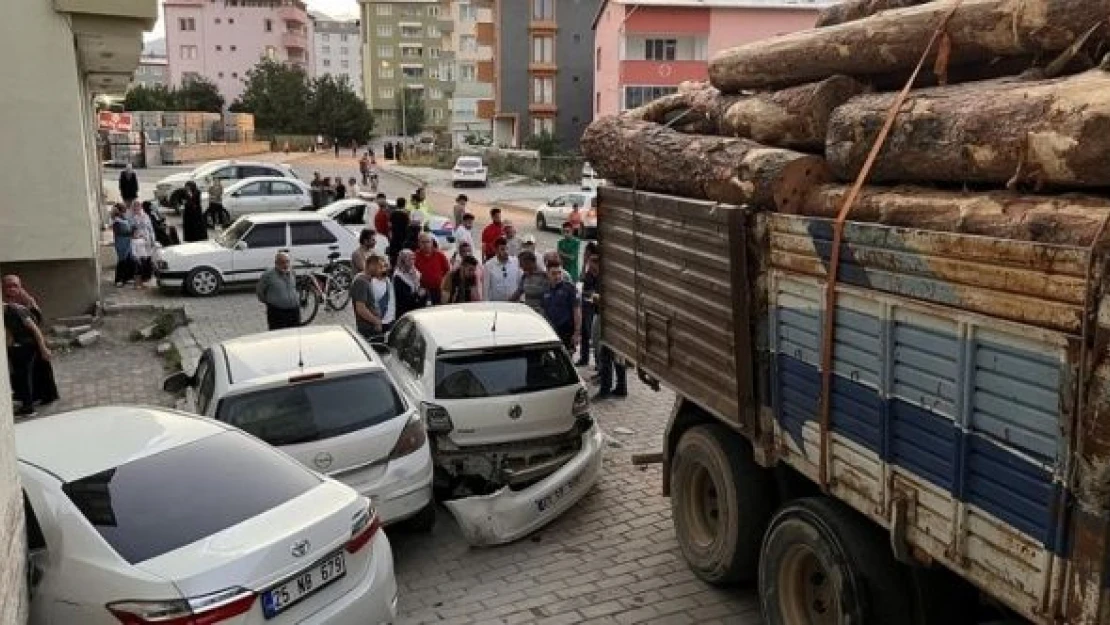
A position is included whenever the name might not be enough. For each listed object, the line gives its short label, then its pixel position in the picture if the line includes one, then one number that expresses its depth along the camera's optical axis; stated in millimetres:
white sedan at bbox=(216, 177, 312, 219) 25516
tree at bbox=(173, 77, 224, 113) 74000
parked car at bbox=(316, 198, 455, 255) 17922
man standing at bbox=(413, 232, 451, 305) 11664
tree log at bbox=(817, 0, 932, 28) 5758
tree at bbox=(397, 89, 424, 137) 103375
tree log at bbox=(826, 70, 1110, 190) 3385
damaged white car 6957
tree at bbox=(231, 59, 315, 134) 70875
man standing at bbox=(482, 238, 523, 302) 11211
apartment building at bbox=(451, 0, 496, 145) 73000
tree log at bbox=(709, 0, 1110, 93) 4047
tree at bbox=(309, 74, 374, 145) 70625
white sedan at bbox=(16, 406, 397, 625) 4172
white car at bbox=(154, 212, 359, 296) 16672
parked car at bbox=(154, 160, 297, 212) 28812
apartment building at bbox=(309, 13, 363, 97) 148625
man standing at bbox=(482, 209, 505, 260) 13742
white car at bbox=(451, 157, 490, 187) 44156
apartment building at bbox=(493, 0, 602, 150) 67750
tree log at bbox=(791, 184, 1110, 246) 3223
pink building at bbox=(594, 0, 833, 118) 50844
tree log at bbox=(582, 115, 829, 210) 4840
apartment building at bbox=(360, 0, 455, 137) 118500
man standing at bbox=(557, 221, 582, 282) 13344
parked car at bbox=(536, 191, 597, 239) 26825
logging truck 3098
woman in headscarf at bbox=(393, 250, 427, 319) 11180
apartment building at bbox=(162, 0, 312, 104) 97125
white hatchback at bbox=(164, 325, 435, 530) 6363
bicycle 15156
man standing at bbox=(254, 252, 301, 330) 11078
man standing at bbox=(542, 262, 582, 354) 10312
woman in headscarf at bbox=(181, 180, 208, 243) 18984
